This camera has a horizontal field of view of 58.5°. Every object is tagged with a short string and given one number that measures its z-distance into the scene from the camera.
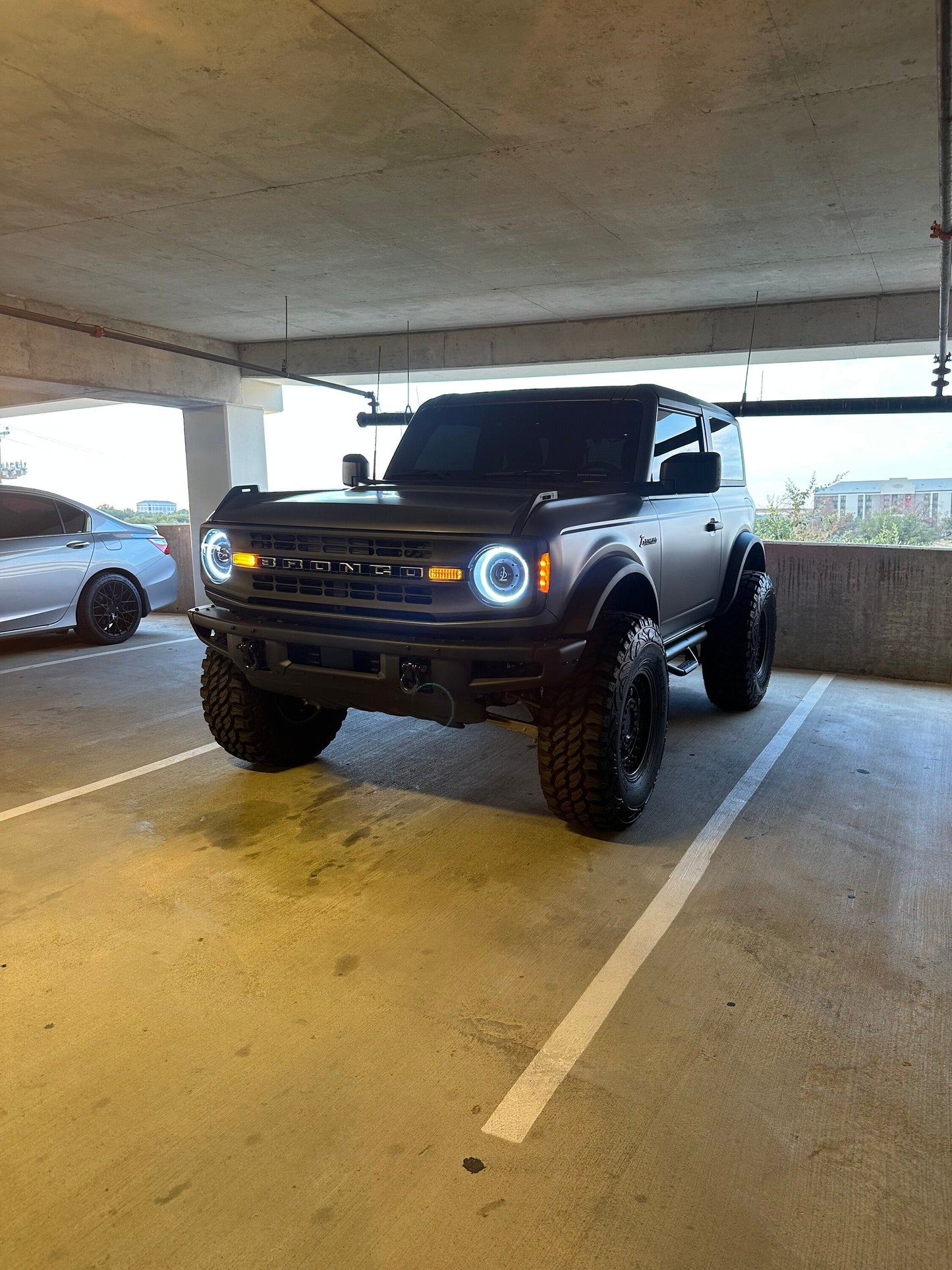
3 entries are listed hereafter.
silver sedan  7.52
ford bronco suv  3.22
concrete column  10.84
